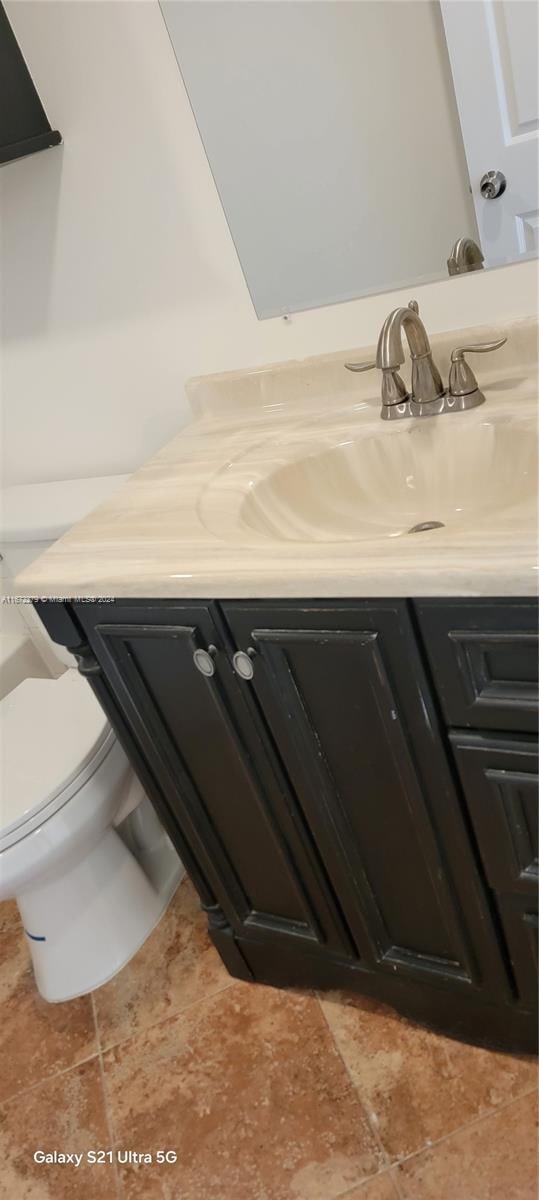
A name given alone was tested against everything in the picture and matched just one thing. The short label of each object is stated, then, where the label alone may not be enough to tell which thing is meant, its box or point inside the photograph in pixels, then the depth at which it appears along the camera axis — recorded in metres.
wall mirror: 1.00
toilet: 1.29
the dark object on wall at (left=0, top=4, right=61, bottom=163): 1.23
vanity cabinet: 0.85
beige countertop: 0.81
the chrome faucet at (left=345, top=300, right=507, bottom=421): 1.01
